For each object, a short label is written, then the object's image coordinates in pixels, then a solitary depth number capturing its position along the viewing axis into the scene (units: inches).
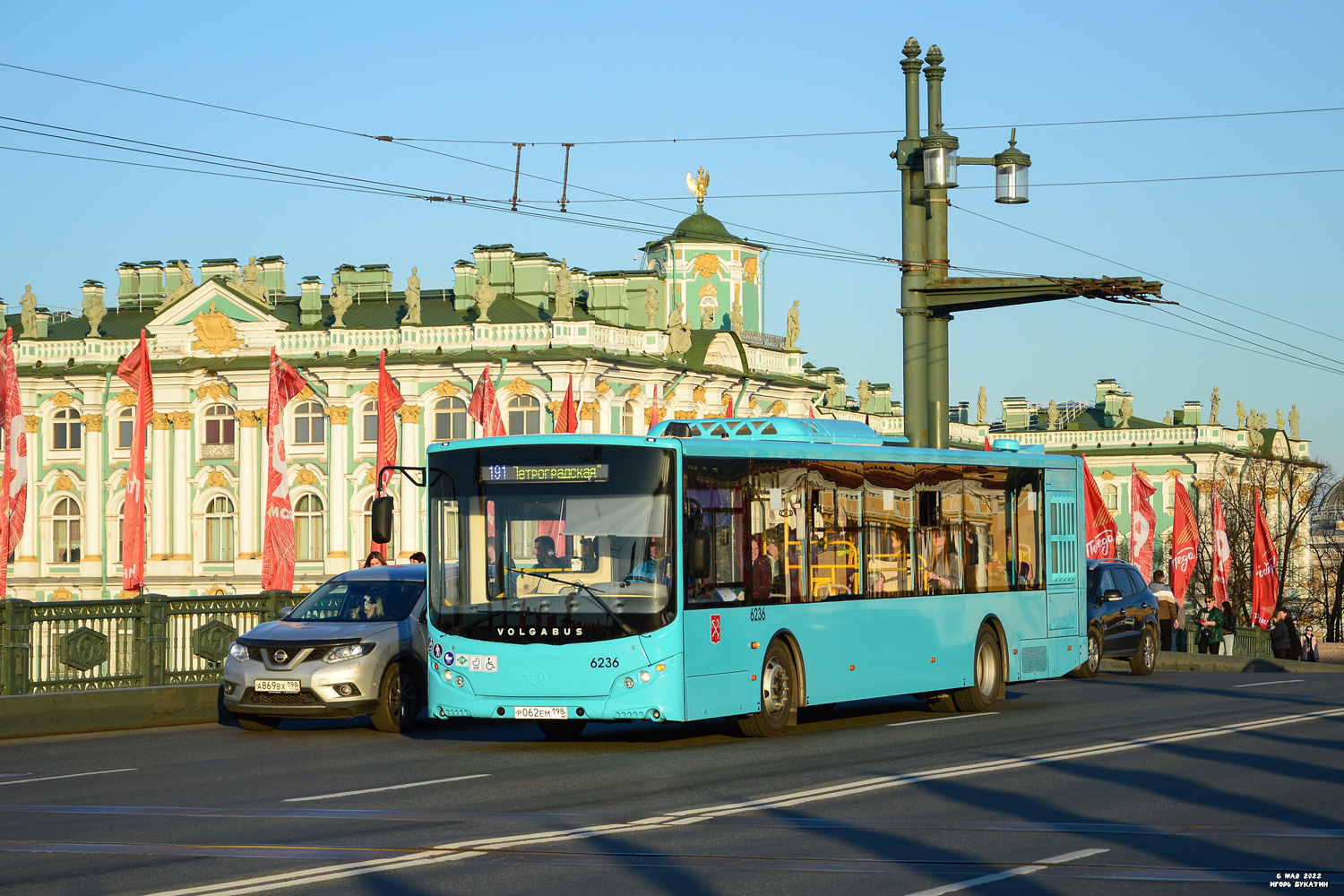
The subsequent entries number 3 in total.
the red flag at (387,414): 1710.1
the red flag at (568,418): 2170.6
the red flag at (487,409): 2010.3
